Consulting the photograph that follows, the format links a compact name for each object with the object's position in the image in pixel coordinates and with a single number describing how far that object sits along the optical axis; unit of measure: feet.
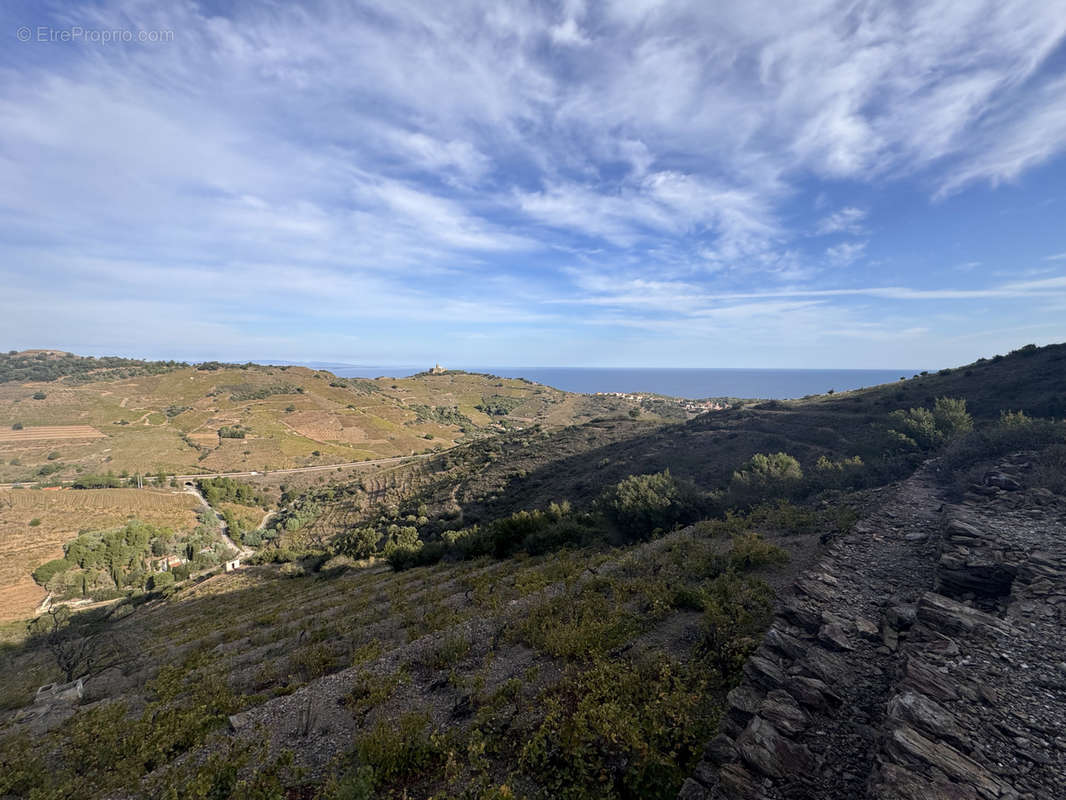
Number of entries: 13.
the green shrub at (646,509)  69.36
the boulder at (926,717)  15.14
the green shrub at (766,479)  69.41
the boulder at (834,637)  22.85
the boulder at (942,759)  13.47
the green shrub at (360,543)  116.16
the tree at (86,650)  48.88
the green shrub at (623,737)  17.72
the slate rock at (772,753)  15.96
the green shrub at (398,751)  20.11
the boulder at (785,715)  17.62
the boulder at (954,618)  21.48
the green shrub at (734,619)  25.06
